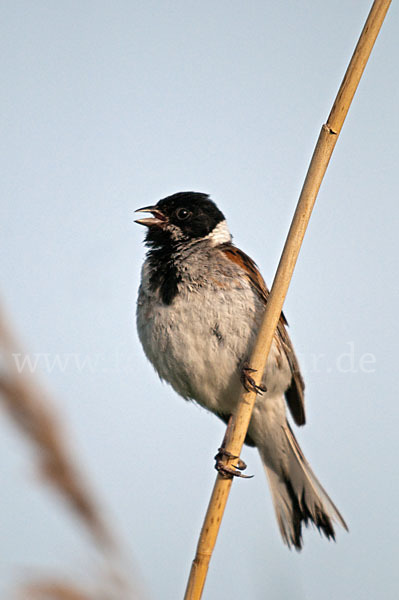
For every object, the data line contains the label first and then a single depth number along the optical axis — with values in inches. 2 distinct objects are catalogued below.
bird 143.0
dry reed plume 57.3
